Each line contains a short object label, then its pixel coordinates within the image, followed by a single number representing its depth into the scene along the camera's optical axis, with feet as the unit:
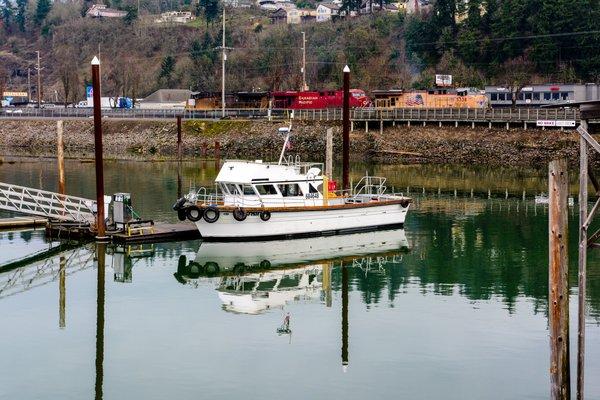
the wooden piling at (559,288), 66.69
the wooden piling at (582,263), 68.69
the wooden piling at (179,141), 293.61
